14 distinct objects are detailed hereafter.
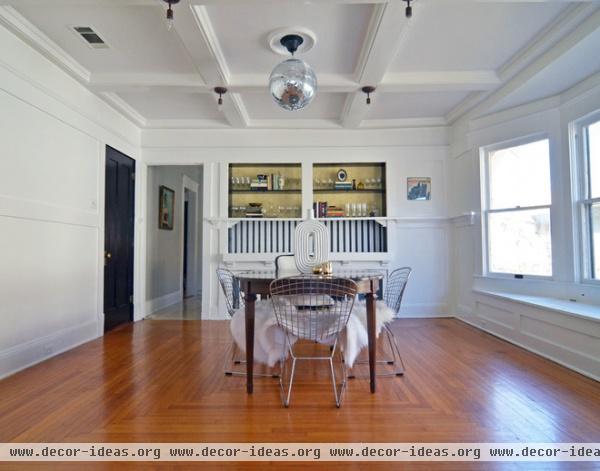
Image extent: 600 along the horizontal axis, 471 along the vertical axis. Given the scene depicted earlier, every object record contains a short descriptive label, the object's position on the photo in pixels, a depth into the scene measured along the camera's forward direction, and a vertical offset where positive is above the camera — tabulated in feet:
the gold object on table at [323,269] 9.51 -0.59
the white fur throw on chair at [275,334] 8.66 -2.19
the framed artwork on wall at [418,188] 17.69 +2.88
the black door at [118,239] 14.85 +0.42
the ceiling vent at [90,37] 9.94 +6.05
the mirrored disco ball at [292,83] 8.88 +4.10
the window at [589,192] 11.31 +1.74
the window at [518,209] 13.21 +1.47
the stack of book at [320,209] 17.69 +1.88
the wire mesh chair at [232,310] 9.85 -1.98
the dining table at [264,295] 8.34 -1.28
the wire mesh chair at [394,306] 9.94 -1.87
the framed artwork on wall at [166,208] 20.25 +2.34
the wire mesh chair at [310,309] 7.89 -1.45
